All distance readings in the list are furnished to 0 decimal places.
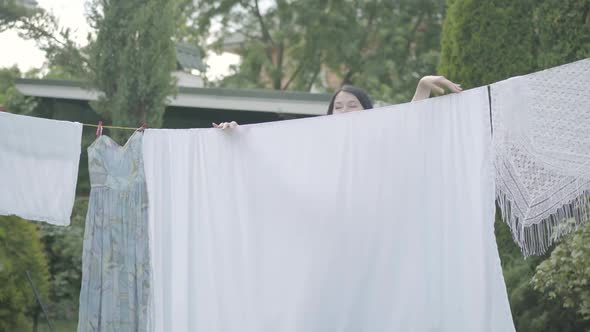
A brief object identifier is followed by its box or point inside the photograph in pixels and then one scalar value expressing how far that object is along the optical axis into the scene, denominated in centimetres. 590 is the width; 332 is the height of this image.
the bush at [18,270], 530
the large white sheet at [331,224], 326
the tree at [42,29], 930
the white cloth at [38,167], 380
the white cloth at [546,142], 314
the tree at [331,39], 1564
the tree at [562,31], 520
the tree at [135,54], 776
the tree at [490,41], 571
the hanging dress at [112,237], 380
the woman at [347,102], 385
